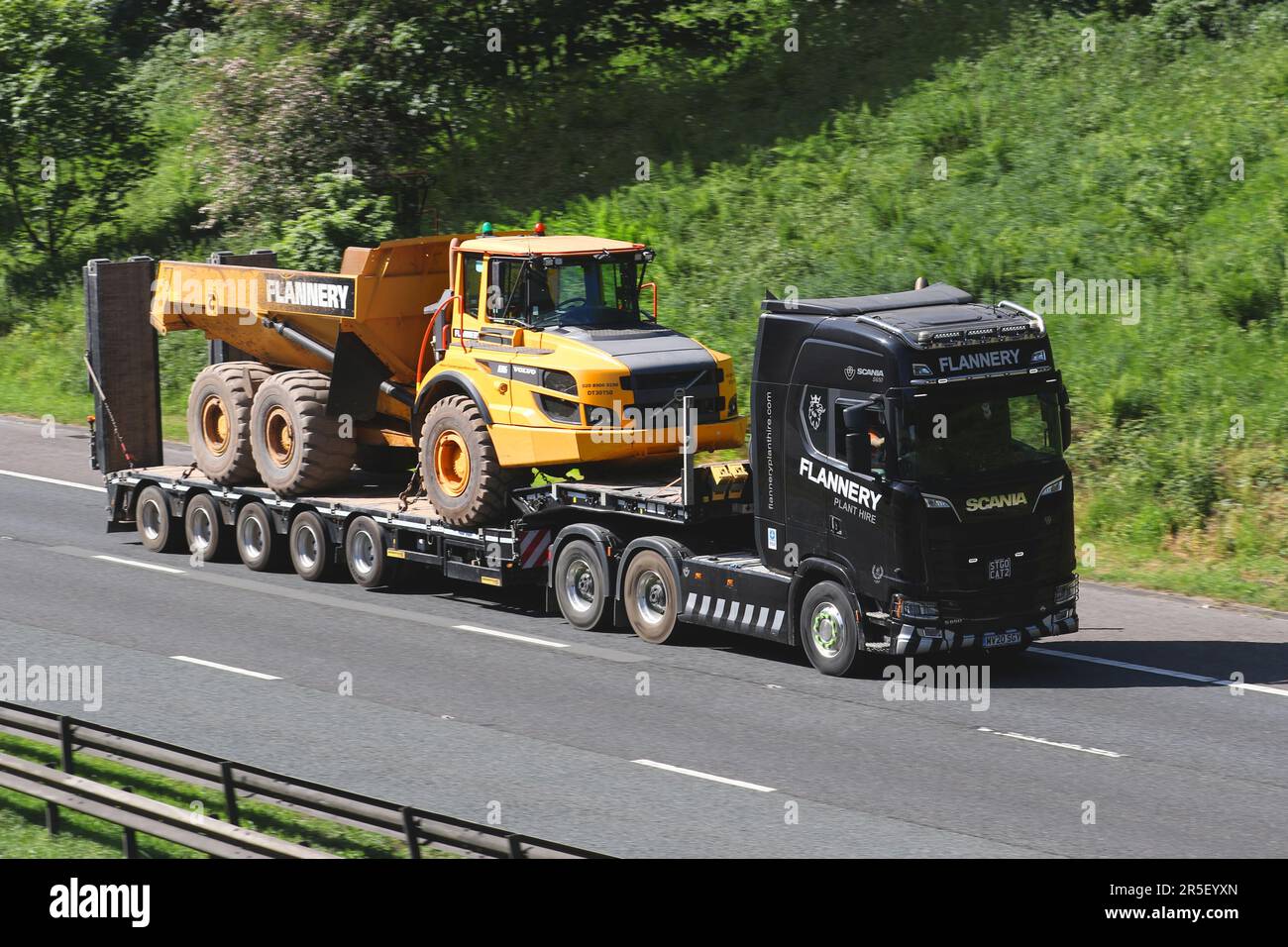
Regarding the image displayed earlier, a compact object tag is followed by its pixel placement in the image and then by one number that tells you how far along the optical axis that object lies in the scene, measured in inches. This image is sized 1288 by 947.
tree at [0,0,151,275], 1446.9
